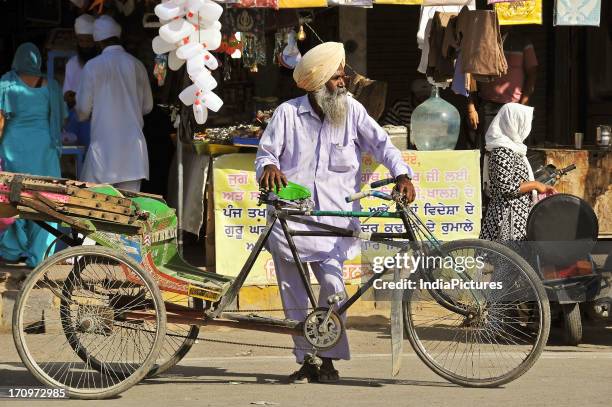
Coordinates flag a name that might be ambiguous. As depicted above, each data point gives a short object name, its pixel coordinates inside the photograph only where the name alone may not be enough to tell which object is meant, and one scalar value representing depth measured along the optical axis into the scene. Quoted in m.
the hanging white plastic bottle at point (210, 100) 12.25
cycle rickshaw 8.97
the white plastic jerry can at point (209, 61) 12.22
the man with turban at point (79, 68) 14.11
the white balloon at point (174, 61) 12.30
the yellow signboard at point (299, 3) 12.61
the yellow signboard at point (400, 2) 12.78
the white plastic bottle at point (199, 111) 12.27
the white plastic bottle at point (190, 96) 12.27
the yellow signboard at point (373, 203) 13.04
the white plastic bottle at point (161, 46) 12.14
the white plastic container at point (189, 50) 12.09
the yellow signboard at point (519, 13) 13.51
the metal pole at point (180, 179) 13.25
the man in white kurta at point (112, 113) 13.43
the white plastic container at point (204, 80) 12.23
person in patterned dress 12.16
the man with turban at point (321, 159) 9.46
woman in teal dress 12.93
